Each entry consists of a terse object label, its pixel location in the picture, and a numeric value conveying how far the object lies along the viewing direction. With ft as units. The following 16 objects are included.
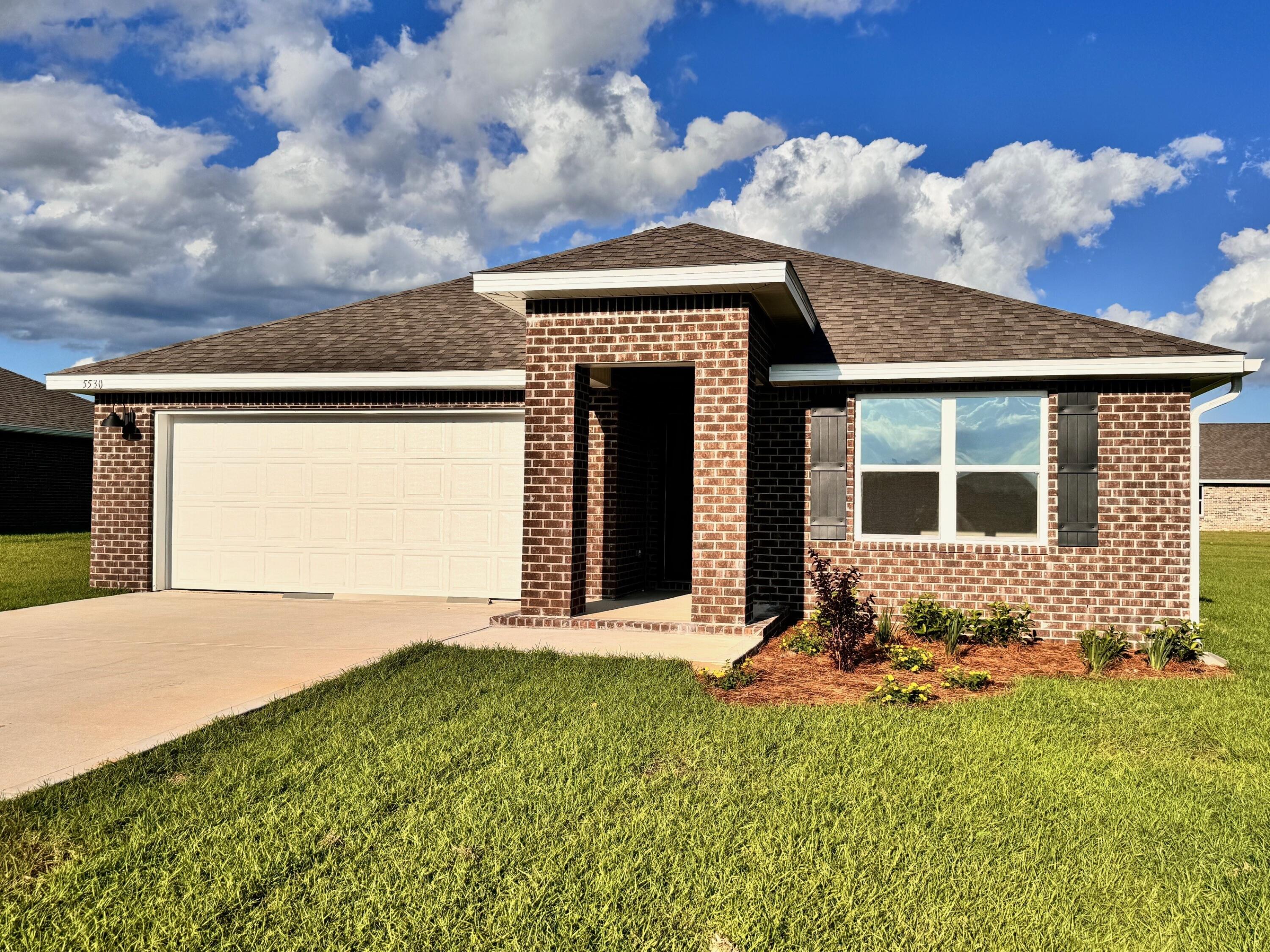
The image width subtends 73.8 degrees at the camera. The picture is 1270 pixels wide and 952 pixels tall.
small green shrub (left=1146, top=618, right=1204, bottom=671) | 25.90
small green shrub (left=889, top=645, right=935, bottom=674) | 24.13
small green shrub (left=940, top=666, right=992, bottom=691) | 22.48
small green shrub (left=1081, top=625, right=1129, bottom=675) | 25.38
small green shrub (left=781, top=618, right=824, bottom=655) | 26.37
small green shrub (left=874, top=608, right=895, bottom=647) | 28.40
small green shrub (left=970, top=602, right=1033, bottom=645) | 29.30
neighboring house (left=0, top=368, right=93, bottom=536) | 73.05
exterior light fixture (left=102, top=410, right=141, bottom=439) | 39.58
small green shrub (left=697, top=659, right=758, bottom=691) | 21.27
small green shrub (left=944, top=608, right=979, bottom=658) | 26.96
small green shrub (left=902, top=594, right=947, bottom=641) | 29.32
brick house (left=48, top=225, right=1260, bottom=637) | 29.17
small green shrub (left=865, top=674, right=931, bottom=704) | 20.35
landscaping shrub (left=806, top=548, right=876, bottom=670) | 24.89
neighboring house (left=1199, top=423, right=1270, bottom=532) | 134.82
